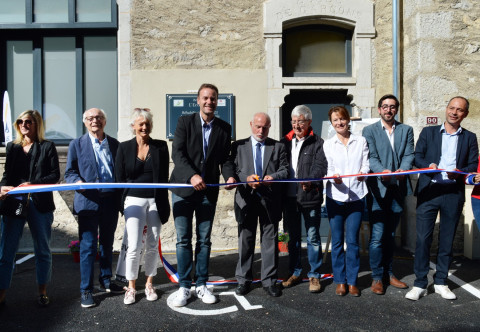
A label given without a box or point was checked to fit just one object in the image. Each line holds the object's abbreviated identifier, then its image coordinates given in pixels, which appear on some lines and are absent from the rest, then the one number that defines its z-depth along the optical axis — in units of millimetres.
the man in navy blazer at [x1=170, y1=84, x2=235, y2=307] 4027
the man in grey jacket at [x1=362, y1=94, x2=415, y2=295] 4305
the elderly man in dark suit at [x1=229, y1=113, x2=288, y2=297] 4215
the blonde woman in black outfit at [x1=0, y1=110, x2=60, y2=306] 3863
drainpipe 6445
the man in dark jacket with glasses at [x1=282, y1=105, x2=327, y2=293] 4352
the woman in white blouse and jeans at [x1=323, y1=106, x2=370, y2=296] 4195
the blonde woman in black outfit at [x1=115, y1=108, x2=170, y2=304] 4004
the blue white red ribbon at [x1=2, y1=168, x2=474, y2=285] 3696
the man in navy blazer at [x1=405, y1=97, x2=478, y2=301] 4102
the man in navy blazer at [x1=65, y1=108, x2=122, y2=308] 4020
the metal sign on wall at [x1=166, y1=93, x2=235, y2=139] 6531
